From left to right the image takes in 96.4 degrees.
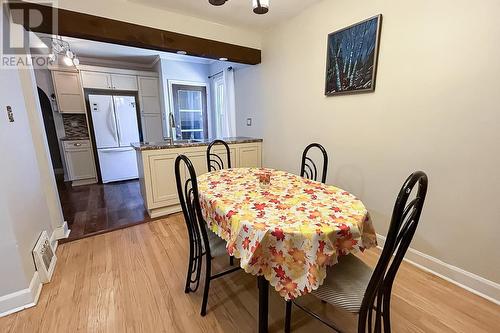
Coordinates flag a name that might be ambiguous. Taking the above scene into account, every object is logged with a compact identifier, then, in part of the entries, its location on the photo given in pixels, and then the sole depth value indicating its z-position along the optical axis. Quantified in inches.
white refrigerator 162.4
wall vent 65.0
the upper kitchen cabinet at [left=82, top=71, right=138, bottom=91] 159.5
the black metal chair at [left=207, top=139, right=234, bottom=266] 75.3
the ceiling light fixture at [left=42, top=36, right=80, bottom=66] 104.6
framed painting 74.7
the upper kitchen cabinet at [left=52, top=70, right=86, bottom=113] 153.0
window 177.5
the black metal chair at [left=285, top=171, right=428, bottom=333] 30.4
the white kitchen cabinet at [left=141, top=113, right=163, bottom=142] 183.2
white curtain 154.9
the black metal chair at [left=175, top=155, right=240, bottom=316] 50.1
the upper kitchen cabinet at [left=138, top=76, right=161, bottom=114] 178.2
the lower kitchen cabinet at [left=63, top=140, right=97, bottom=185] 162.6
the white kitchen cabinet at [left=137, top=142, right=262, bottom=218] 104.7
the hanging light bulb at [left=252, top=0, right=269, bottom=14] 61.4
